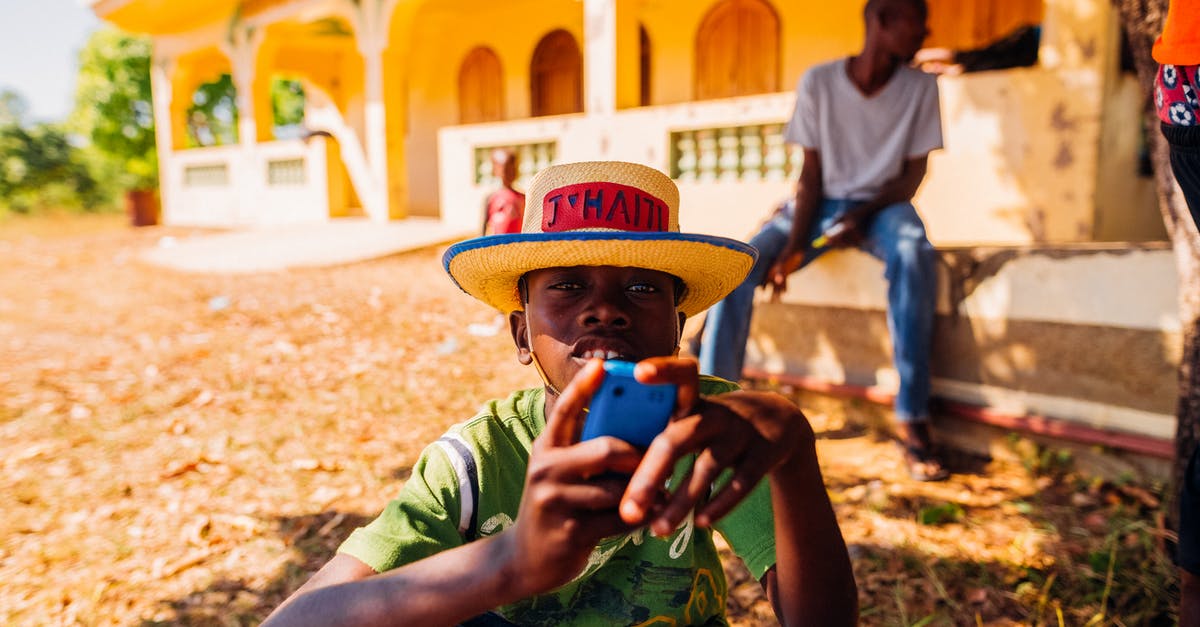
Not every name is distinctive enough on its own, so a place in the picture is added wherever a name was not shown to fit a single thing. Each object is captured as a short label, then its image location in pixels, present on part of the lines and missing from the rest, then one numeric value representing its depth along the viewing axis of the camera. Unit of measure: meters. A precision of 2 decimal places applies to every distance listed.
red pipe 3.30
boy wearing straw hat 0.99
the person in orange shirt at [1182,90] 1.51
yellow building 3.71
